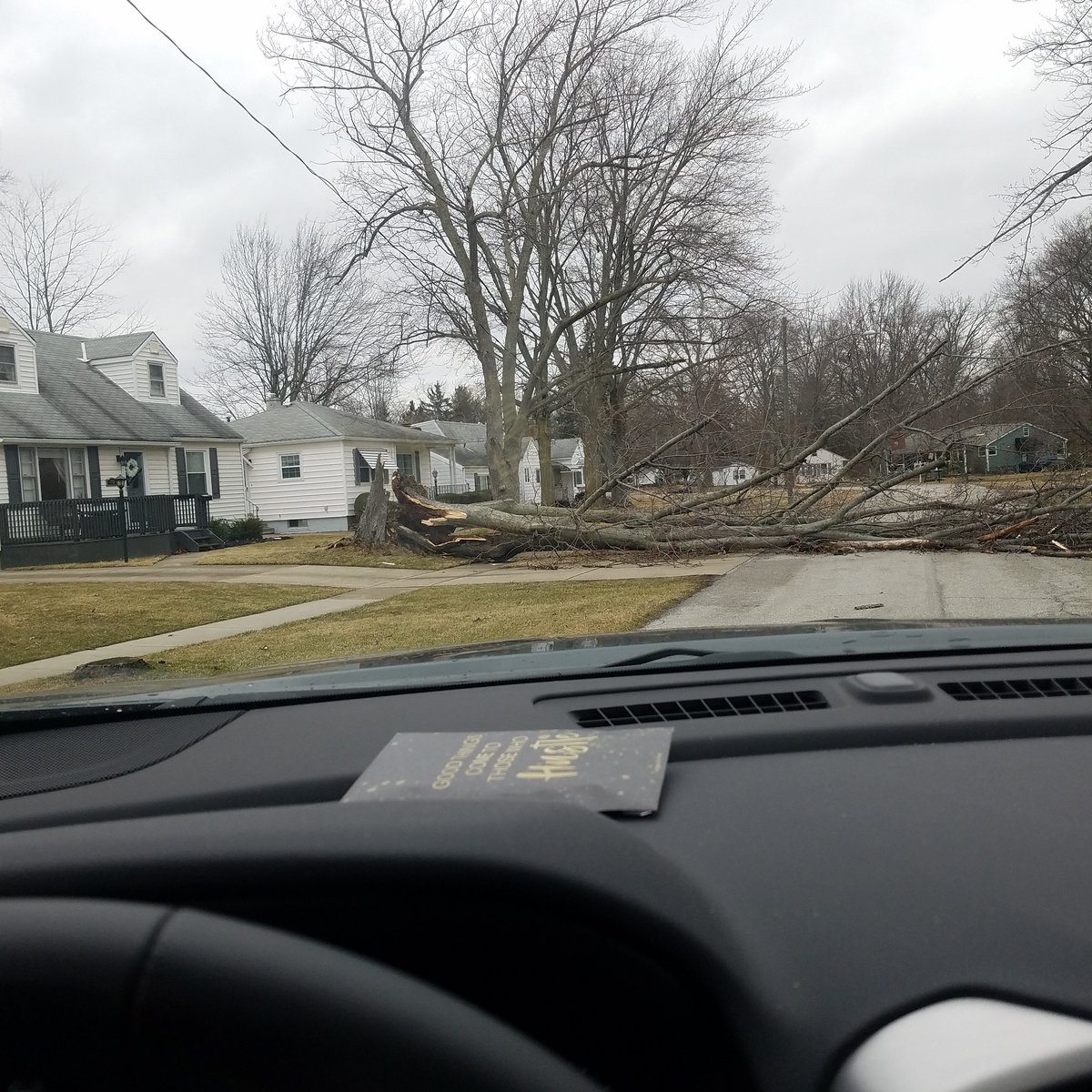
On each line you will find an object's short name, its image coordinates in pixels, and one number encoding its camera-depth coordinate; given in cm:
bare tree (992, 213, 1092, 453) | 1664
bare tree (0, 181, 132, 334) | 4572
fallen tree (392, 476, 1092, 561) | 1443
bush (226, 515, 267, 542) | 3086
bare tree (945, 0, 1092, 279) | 1152
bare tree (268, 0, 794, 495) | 2625
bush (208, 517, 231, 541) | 3048
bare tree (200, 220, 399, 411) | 5222
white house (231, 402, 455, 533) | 3616
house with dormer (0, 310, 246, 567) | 2408
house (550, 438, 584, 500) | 6770
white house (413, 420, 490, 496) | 5661
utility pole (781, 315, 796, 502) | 1731
